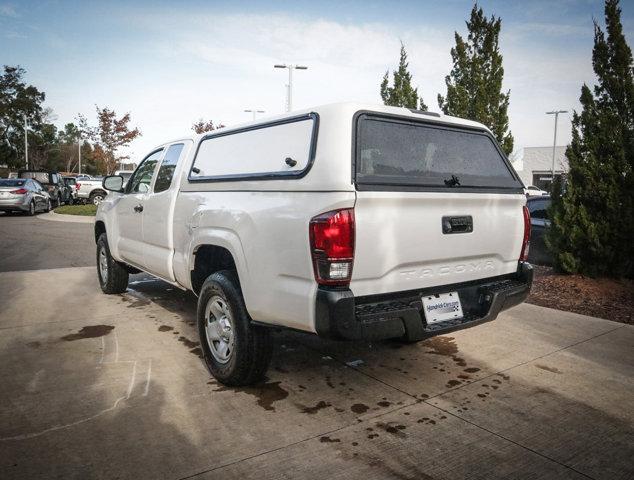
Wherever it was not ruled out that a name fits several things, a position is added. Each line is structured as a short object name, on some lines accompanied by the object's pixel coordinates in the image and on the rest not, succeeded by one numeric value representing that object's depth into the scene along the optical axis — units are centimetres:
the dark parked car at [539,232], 809
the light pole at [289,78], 1997
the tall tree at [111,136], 3947
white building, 4403
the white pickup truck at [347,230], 264
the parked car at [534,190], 3518
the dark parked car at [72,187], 2748
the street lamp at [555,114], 4008
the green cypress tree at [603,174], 664
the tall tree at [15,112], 5250
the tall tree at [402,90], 1514
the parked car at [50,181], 2331
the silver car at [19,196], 1816
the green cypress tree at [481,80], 1073
